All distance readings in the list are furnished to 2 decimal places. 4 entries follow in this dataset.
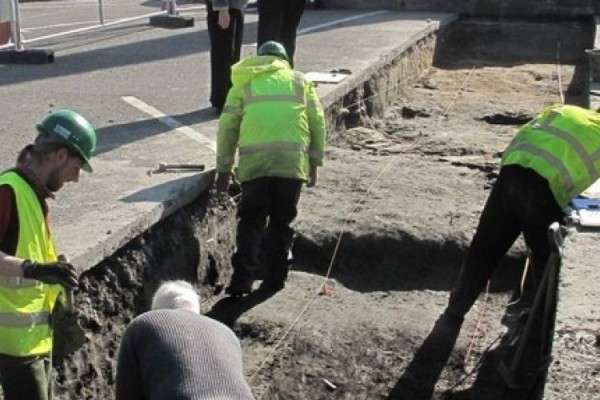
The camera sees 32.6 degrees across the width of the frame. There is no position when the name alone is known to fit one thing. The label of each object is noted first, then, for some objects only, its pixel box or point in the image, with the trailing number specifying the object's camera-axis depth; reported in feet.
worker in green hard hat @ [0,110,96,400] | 14.29
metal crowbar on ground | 26.23
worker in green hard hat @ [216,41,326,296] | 24.70
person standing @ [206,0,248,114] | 31.48
